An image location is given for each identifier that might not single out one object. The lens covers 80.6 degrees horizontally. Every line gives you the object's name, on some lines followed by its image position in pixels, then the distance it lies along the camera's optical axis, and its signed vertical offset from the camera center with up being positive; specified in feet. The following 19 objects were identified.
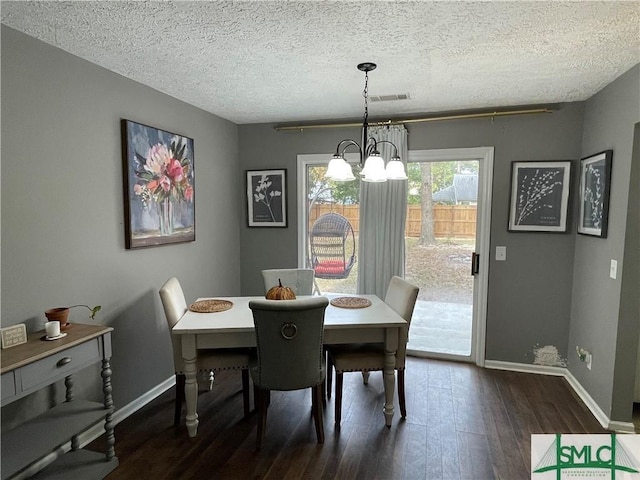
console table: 5.43 -3.61
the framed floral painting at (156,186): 8.66 +0.61
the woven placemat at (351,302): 9.21 -2.25
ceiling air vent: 9.95 +3.11
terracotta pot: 6.49 -1.84
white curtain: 11.93 -0.41
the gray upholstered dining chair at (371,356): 8.32 -3.20
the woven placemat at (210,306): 8.75 -2.28
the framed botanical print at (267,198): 13.17 +0.48
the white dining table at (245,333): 7.72 -2.56
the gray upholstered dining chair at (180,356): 8.09 -3.17
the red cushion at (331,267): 13.23 -1.92
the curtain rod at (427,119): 10.60 +2.86
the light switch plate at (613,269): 8.18 -1.19
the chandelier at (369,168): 7.34 +0.90
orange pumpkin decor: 8.72 -1.91
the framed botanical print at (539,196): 10.61 +0.53
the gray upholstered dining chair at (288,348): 7.00 -2.64
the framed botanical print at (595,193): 8.65 +0.54
